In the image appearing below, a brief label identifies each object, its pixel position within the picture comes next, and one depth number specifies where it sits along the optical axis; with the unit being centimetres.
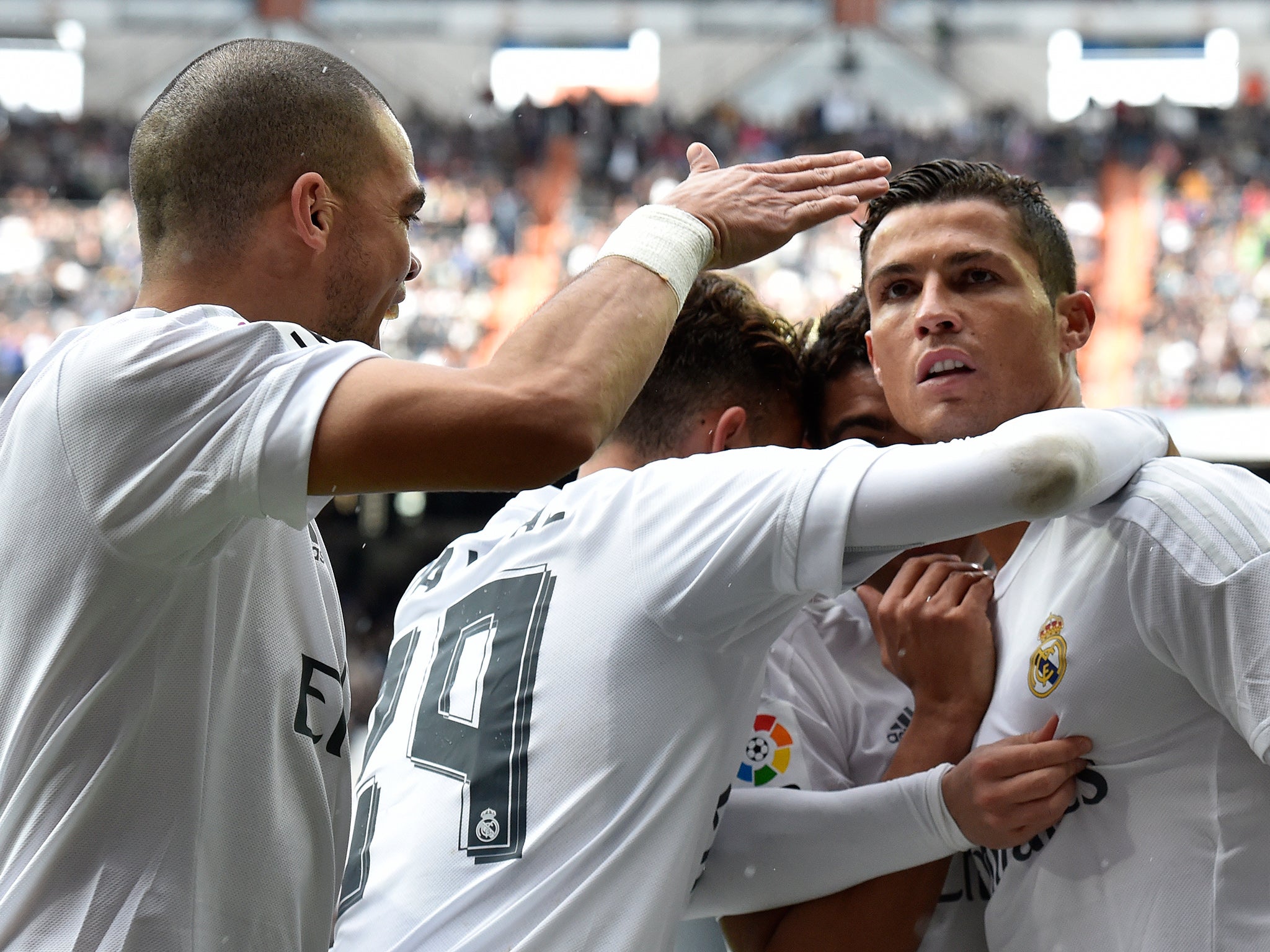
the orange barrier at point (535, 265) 1966
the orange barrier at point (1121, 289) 1748
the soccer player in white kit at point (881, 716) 245
